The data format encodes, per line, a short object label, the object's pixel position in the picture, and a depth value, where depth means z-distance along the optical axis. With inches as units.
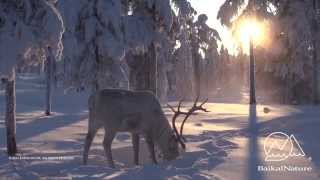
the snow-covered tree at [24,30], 488.4
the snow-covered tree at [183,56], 1207.6
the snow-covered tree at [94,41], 1010.1
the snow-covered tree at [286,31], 1456.7
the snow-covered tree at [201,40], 2447.1
